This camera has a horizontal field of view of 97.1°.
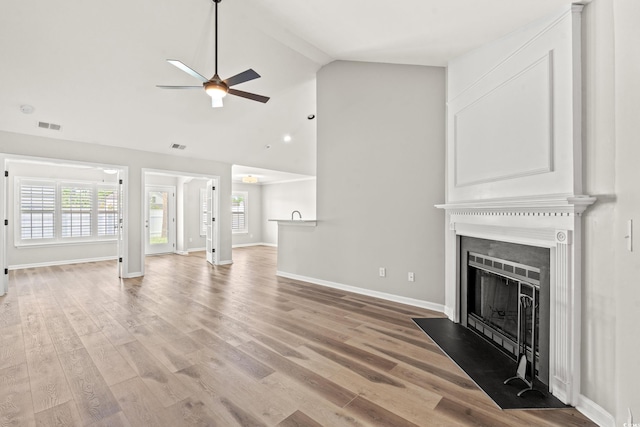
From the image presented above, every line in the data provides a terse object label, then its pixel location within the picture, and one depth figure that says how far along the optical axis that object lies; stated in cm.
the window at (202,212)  916
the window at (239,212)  1060
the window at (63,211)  637
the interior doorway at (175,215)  835
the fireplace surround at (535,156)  185
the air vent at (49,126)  443
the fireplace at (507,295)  208
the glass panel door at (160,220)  831
